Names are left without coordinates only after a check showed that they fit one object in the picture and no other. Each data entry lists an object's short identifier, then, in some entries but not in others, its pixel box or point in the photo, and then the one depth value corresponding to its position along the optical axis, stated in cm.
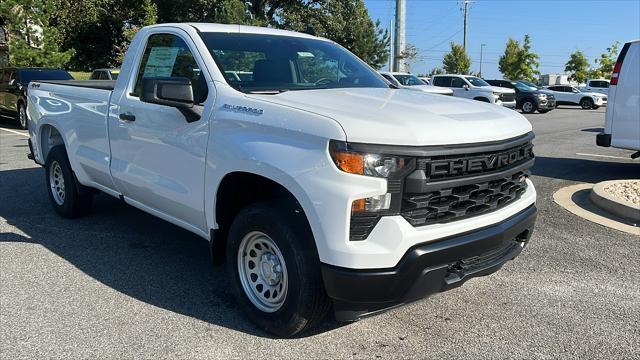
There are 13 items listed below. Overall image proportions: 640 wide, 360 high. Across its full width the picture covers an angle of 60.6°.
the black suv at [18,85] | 1527
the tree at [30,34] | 2144
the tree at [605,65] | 6082
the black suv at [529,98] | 2745
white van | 802
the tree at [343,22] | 3500
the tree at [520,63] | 6184
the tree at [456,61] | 6457
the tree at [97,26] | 3303
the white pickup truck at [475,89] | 2448
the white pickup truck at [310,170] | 286
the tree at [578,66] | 6531
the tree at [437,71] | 8029
